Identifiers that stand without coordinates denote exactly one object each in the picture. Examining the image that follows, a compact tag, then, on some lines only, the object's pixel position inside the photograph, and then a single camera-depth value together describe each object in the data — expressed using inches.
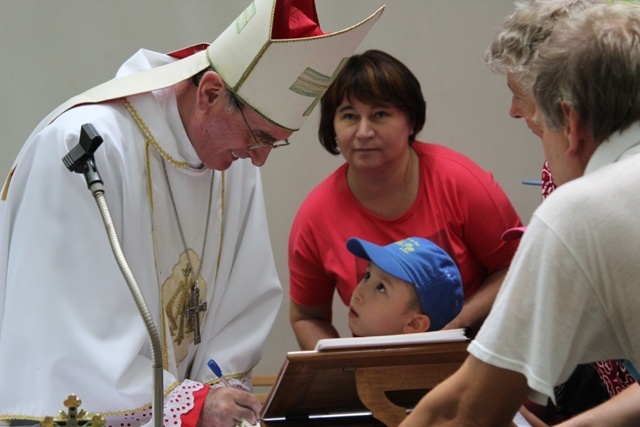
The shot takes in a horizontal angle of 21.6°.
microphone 146.1
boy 197.5
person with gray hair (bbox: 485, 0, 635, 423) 184.3
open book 150.8
